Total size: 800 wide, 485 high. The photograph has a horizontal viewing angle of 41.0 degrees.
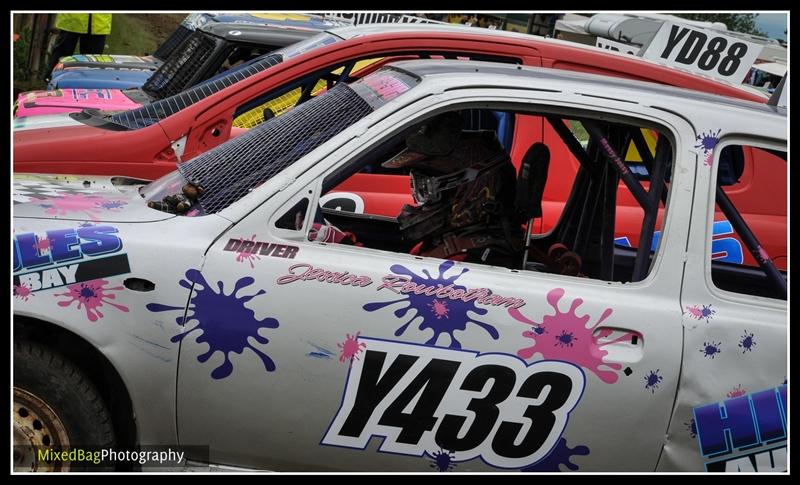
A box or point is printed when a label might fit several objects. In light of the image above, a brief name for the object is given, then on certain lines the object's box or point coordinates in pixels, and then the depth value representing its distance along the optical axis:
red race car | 5.78
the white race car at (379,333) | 3.29
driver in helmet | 3.97
